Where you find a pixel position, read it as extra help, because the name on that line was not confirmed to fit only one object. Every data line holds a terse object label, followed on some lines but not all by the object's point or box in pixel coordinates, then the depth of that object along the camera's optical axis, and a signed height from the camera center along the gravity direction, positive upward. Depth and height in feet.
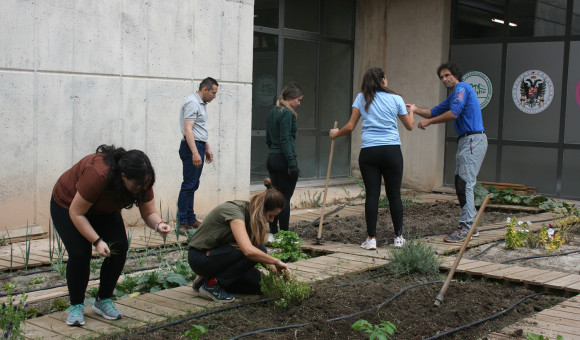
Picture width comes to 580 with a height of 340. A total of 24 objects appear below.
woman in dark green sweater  21.72 -1.30
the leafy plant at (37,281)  17.23 -4.64
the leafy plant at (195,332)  11.60 -3.91
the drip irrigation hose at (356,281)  16.76 -4.36
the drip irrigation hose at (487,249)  21.07 -4.45
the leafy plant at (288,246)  20.07 -4.19
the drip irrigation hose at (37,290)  15.80 -4.65
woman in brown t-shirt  12.65 -2.21
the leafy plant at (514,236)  22.06 -4.01
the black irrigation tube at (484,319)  13.16 -4.31
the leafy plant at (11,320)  11.14 -3.72
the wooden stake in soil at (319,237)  22.61 -4.35
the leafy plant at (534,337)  11.51 -3.79
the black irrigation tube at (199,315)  13.04 -4.33
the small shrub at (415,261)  18.08 -4.03
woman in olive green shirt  14.51 -3.14
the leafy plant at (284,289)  14.40 -3.91
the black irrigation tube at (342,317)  12.79 -4.27
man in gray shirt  23.90 -1.57
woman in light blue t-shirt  21.13 -1.15
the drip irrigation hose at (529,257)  20.23 -4.39
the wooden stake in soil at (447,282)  15.20 -3.93
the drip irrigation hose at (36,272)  17.64 -4.67
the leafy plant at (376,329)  11.86 -3.90
